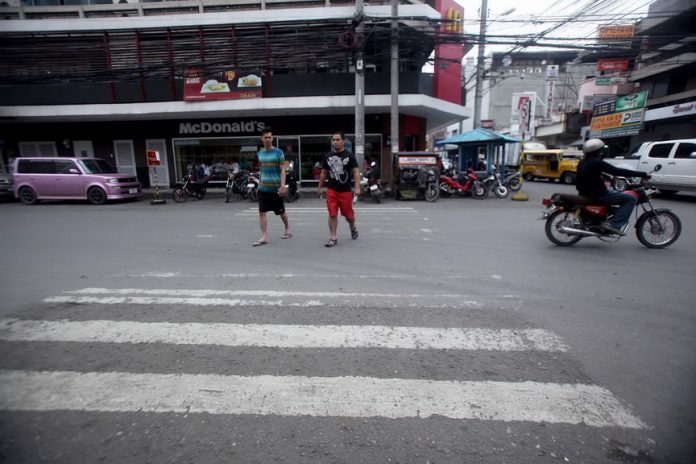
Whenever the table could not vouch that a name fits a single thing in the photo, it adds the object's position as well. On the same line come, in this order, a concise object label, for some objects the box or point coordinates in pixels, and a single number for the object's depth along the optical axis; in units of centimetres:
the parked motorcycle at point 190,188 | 1370
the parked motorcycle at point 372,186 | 1282
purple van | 1276
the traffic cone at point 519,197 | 1324
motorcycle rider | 570
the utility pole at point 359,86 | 1306
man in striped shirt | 628
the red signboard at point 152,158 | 1314
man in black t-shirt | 618
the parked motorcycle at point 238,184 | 1358
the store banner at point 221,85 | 1488
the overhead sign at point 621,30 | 2467
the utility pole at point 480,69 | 1622
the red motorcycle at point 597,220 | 586
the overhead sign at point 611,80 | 2797
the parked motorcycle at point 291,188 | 1302
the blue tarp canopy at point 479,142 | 1493
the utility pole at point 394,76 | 1323
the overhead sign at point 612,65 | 2055
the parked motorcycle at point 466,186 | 1380
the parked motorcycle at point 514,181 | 1519
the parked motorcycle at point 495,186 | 1398
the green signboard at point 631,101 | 2175
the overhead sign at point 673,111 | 1895
